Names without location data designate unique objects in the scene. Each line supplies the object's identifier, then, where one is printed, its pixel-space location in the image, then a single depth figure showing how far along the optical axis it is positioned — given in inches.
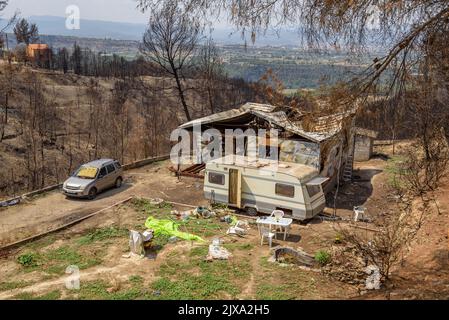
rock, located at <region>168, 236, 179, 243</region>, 513.0
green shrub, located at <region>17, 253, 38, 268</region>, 457.1
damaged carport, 729.0
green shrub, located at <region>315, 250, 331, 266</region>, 433.1
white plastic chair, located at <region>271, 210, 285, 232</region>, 552.8
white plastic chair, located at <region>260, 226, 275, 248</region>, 505.0
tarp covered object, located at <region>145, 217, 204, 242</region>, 524.6
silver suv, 693.9
